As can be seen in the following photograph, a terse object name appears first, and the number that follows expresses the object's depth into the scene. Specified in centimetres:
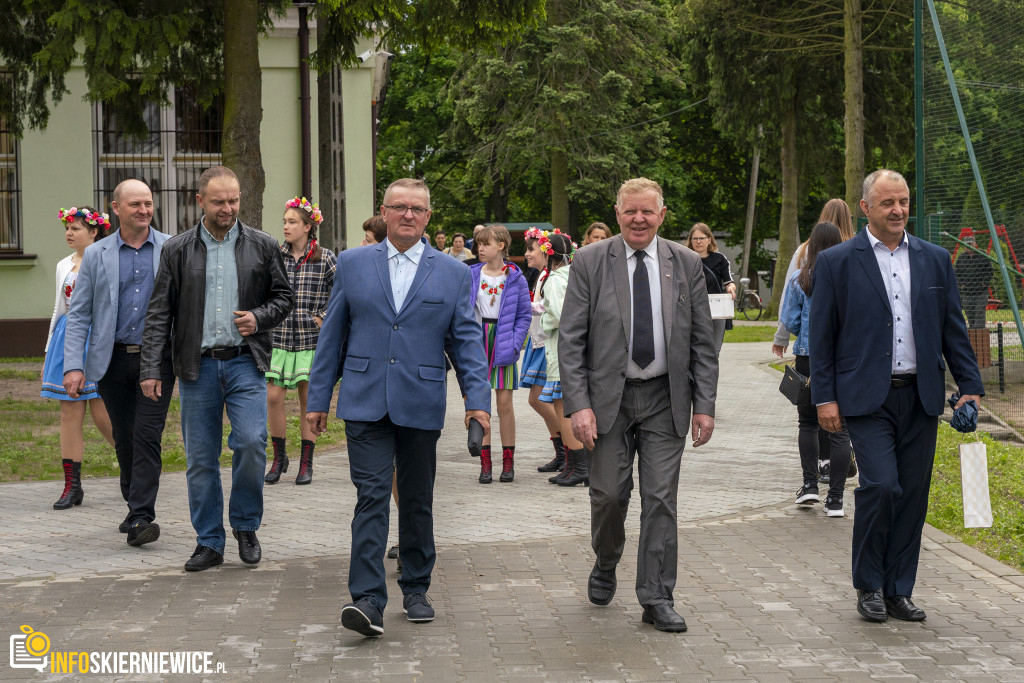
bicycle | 3731
